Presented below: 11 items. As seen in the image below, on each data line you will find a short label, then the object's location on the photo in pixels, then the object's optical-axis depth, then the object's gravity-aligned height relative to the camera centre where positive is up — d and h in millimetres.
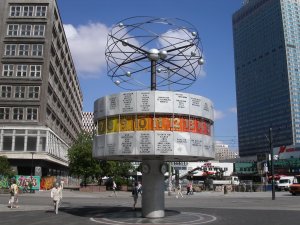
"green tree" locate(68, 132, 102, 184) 58125 +2211
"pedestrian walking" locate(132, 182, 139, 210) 25892 -977
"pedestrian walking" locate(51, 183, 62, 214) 22873 -1032
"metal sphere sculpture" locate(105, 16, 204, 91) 21547 +6782
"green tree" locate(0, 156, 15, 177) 51503 +1153
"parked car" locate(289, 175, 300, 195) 48875 -1582
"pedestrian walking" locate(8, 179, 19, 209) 25969 -971
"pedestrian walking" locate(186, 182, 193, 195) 52094 -1700
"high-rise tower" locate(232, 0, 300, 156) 192500 +33230
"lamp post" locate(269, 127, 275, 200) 39125 +2947
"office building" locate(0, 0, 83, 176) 62406 +15373
